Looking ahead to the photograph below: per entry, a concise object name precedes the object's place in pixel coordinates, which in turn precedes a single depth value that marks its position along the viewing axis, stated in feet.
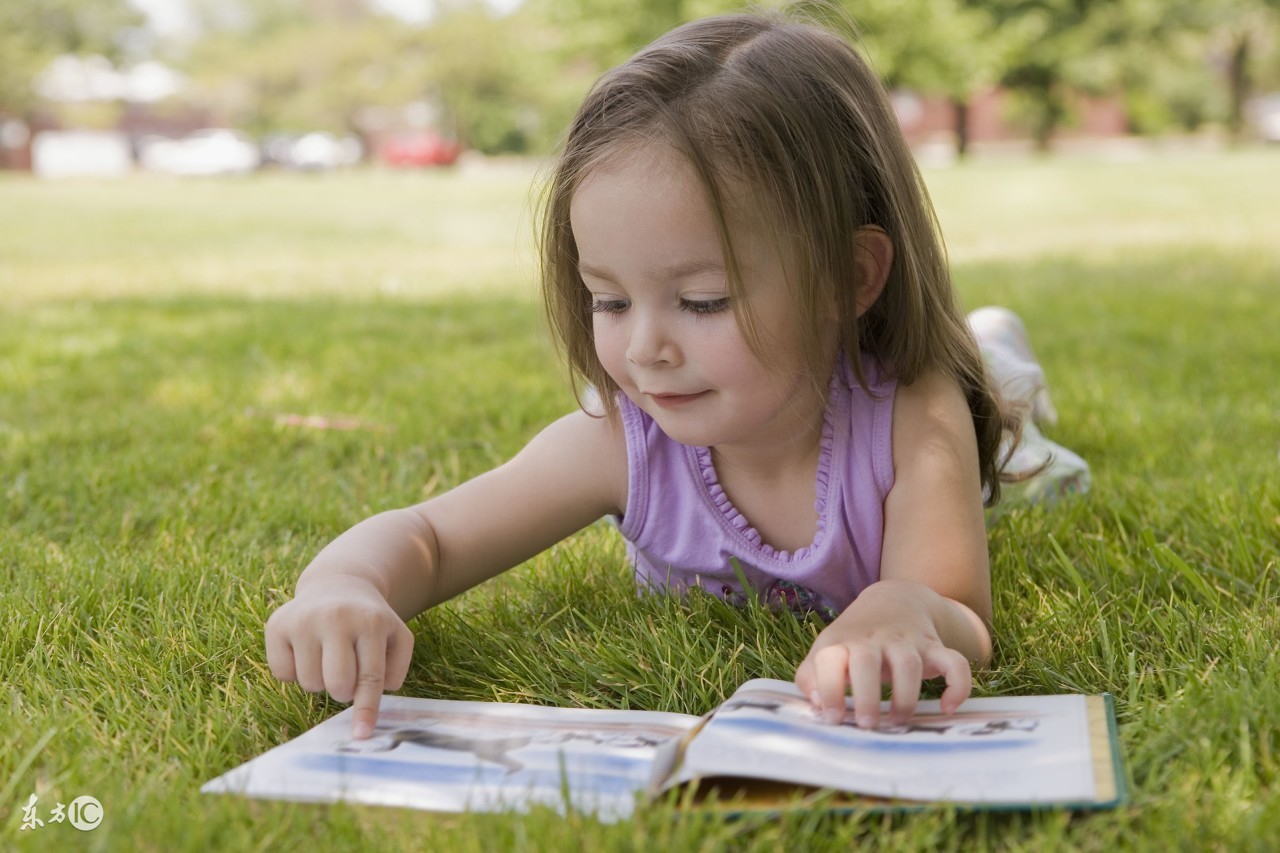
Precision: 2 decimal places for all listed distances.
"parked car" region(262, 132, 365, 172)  141.69
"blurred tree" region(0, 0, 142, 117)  130.41
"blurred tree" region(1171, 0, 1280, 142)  111.14
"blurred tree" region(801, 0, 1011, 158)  91.86
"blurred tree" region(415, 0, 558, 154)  147.02
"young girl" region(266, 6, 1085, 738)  5.46
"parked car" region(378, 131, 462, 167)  132.36
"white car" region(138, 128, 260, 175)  137.49
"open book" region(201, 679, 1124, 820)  4.31
